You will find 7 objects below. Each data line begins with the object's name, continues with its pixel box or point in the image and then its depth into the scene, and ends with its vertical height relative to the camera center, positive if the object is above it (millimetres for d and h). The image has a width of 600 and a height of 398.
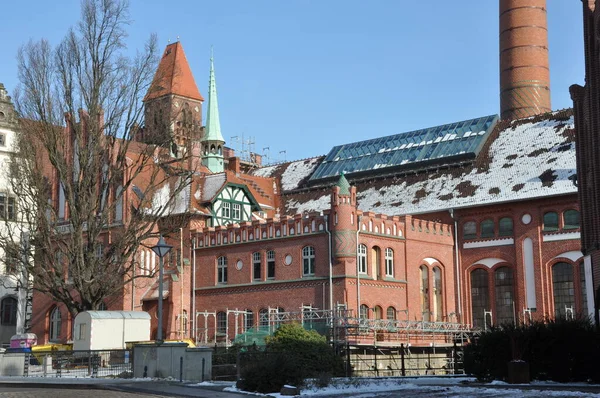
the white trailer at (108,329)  35000 +728
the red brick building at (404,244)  45312 +5444
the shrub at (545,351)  22125 -195
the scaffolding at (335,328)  41328 +843
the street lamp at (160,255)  26234 +2800
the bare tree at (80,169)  36031 +7383
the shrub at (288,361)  21266 -465
